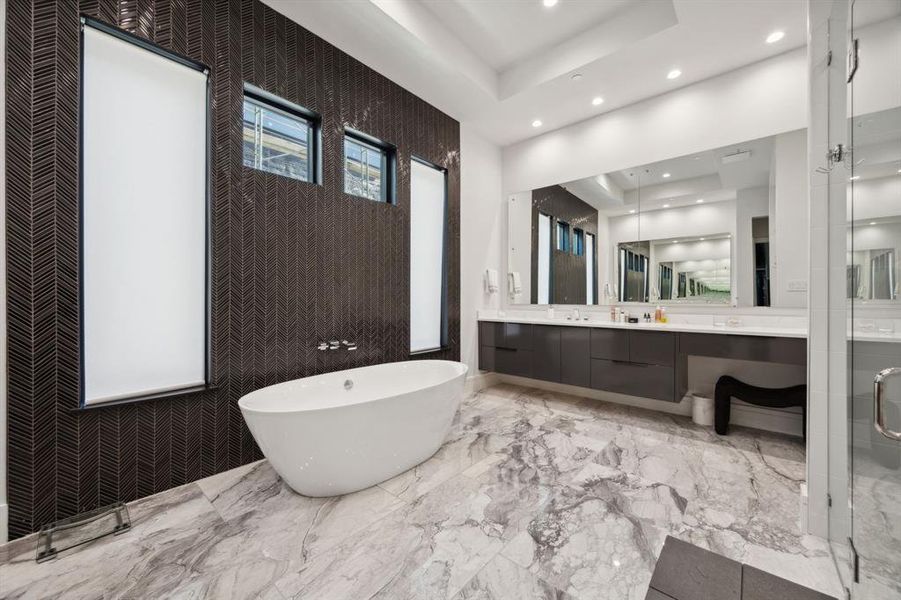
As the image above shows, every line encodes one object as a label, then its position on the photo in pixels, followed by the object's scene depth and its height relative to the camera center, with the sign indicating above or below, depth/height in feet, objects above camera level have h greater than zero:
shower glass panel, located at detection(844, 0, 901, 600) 3.45 -0.02
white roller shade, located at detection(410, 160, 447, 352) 11.36 +1.37
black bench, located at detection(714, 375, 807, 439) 8.20 -2.26
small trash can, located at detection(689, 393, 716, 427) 9.62 -2.92
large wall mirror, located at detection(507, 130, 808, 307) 8.86 +1.97
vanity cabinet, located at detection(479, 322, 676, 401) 9.16 -1.63
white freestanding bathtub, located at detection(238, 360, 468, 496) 5.78 -2.25
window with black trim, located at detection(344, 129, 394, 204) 9.76 +3.69
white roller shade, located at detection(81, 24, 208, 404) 5.92 +1.37
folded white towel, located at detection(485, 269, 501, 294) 13.73 +0.70
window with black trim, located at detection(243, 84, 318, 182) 7.95 +3.76
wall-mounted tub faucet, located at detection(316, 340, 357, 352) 8.52 -1.08
